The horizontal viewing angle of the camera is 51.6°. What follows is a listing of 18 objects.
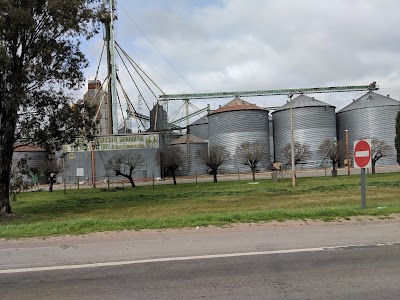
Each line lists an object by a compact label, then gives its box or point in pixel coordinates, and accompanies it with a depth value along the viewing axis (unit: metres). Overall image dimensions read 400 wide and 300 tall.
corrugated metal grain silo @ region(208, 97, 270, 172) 73.12
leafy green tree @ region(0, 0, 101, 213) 19.06
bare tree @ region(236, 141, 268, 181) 58.25
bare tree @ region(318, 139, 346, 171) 57.19
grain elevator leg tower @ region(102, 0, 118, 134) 70.88
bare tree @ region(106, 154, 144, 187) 52.47
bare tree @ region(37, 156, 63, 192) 51.50
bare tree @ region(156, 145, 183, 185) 56.22
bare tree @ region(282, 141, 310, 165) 60.53
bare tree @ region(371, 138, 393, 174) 53.00
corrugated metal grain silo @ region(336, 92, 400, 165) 72.25
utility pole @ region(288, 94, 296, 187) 35.62
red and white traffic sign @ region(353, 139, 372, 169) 13.17
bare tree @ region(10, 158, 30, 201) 22.42
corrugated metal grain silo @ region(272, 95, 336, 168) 72.44
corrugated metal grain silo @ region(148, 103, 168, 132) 78.50
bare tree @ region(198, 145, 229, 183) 56.34
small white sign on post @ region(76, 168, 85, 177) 60.25
